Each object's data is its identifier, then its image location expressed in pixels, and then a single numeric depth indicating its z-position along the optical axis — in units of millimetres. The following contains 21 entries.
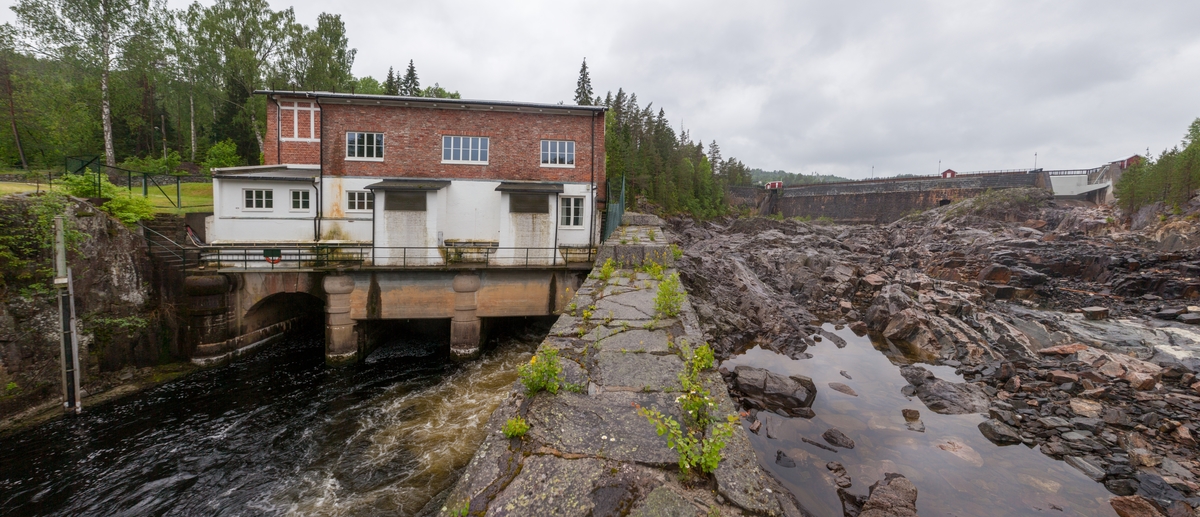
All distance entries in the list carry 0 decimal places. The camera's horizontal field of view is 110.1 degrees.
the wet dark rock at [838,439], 8694
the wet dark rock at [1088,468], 7973
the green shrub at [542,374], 4188
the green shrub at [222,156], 30031
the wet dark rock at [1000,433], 9094
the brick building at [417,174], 17109
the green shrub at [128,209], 12742
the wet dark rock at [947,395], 10461
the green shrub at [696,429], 2978
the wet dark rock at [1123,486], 7547
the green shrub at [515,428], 3406
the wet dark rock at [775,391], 9987
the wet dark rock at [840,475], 7512
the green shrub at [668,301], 7039
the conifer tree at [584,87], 51406
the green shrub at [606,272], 9789
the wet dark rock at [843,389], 11281
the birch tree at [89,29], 22453
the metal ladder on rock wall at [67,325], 10489
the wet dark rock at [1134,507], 6871
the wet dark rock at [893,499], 6547
